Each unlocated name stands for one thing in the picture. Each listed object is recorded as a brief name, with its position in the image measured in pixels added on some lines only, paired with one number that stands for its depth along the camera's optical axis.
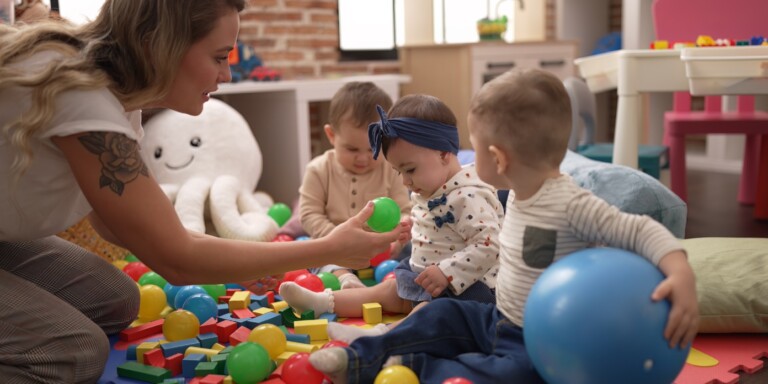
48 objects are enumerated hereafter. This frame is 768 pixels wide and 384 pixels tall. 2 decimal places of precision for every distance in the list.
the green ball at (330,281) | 2.51
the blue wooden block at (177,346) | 1.93
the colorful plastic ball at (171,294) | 2.45
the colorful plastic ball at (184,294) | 2.37
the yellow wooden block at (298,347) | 1.95
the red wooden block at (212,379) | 1.74
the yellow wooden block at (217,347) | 2.00
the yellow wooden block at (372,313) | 2.20
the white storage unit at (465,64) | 5.04
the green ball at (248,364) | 1.75
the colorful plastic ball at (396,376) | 1.56
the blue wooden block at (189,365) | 1.85
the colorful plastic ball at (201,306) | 2.24
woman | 1.58
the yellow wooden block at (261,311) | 2.27
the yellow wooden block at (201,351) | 1.92
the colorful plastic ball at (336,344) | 1.73
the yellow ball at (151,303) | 2.33
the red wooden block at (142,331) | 2.15
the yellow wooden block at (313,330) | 2.08
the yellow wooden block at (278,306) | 2.31
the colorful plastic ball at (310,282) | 2.39
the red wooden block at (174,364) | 1.88
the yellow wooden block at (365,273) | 2.74
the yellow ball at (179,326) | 2.08
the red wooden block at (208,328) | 2.12
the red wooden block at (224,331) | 2.09
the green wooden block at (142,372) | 1.81
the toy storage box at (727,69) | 2.40
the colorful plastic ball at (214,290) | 2.45
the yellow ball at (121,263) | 2.88
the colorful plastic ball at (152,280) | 2.56
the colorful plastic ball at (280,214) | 3.55
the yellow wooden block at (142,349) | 1.93
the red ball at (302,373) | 1.72
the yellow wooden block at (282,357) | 1.88
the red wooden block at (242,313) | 2.23
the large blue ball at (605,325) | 1.36
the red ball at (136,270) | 2.74
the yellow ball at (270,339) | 1.89
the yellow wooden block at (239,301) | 2.30
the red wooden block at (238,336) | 2.04
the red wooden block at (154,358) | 1.89
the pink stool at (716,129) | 3.70
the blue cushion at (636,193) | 2.27
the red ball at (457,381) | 1.52
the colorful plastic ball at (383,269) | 2.62
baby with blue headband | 2.00
